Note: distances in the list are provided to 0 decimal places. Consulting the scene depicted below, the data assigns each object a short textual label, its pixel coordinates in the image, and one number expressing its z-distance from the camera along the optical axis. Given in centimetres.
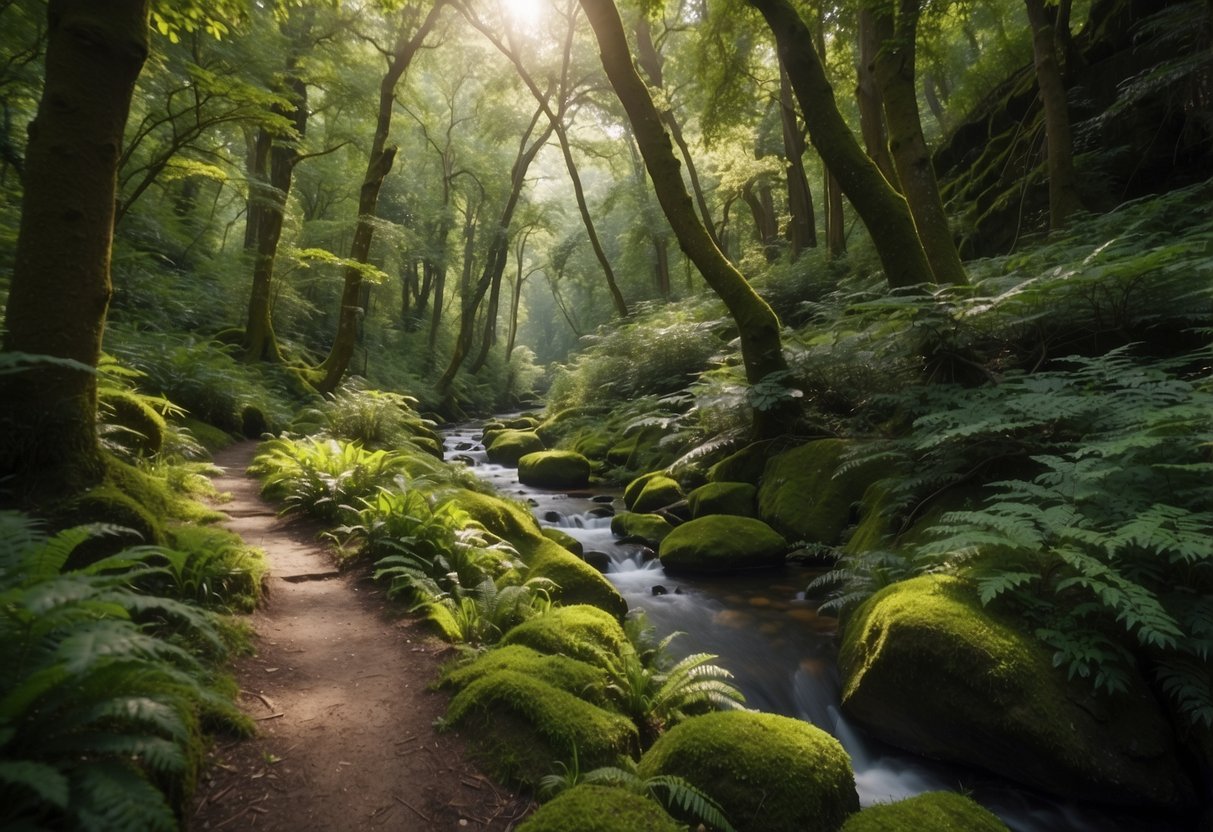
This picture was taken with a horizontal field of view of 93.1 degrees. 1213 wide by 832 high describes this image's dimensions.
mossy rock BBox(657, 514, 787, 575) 770
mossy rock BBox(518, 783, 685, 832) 238
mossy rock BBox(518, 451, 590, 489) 1380
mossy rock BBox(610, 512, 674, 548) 895
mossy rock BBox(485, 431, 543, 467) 1722
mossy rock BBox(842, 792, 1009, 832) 278
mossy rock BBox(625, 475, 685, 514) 1041
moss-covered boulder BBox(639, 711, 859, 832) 289
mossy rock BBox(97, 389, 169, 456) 550
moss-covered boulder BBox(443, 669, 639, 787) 296
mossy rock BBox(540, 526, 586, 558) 734
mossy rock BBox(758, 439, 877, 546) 753
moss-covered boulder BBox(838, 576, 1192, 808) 349
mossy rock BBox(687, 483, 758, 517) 883
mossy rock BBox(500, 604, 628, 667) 393
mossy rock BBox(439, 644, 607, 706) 351
